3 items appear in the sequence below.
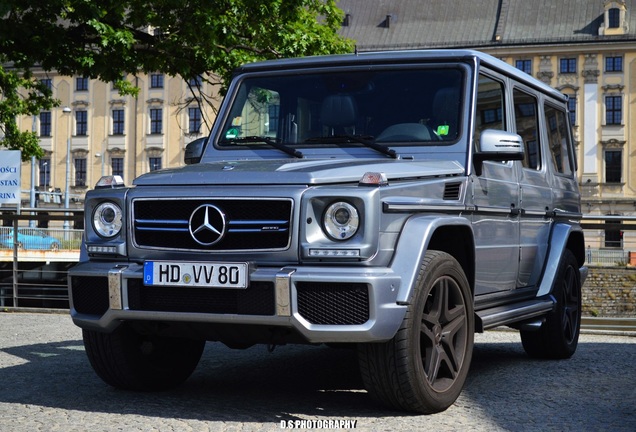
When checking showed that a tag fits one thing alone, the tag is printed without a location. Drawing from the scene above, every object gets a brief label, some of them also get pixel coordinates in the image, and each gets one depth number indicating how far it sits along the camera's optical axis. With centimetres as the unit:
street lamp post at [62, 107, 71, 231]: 4857
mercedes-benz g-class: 501
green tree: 1585
